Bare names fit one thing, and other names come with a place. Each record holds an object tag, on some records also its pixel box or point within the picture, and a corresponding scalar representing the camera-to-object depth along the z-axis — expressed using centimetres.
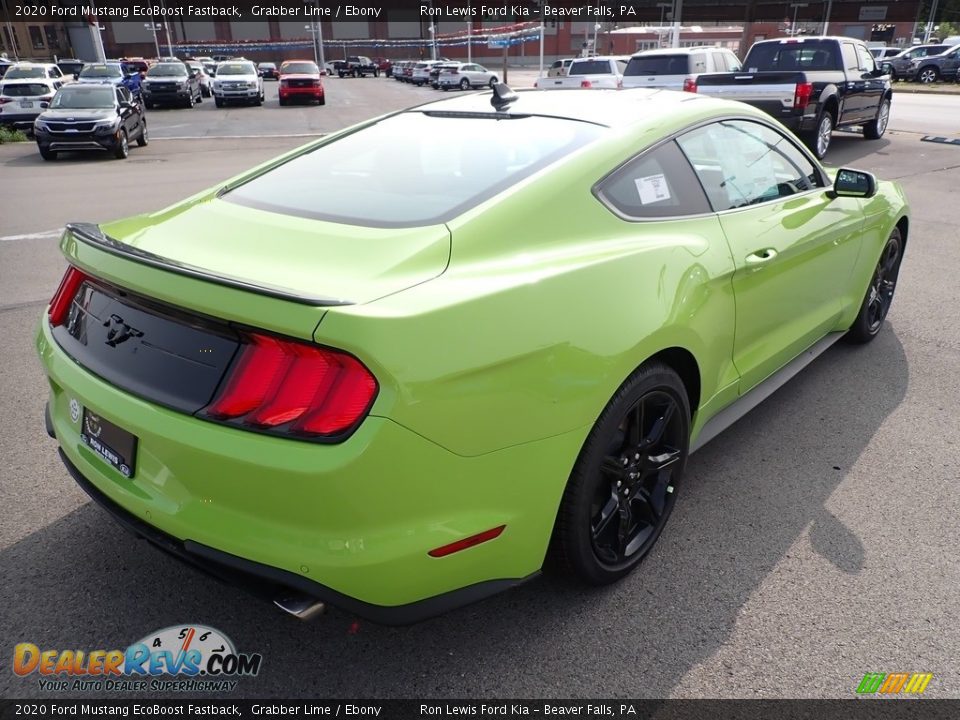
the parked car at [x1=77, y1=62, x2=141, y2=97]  2328
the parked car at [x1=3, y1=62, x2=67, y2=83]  2219
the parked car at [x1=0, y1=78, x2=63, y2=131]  1850
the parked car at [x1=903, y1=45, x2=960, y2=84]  3238
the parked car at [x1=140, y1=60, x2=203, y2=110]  2828
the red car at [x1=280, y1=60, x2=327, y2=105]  2905
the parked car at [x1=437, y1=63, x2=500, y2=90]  3953
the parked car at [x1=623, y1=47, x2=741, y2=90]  1567
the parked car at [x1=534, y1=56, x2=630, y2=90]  2055
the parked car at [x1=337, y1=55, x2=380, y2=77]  6438
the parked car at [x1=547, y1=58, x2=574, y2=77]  2718
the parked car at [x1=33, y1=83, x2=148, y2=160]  1383
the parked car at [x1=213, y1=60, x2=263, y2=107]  2877
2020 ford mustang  179
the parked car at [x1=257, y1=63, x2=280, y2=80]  5941
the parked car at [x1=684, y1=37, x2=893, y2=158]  1144
